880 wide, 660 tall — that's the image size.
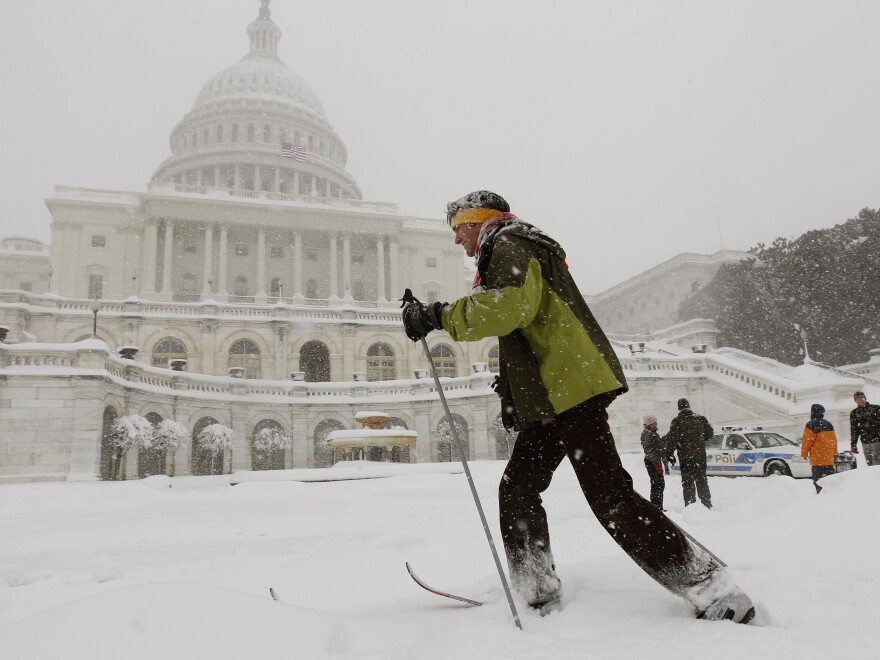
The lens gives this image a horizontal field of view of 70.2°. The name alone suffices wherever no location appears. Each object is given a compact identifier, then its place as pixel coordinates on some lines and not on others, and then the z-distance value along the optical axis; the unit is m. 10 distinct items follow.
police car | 15.73
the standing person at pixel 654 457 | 9.85
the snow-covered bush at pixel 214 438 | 26.47
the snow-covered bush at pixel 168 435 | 24.44
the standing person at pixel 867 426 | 10.58
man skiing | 2.61
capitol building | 22.61
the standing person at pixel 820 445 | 9.85
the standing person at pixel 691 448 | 9.71
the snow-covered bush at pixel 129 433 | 21.86
